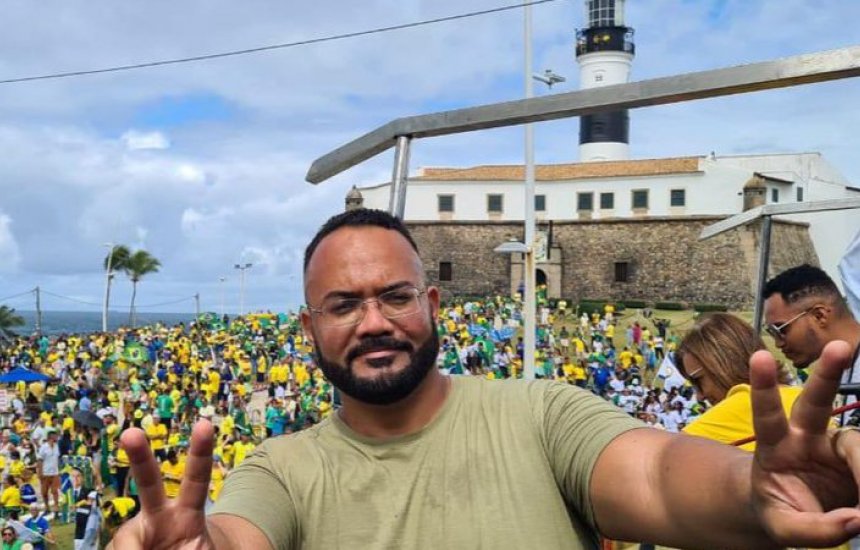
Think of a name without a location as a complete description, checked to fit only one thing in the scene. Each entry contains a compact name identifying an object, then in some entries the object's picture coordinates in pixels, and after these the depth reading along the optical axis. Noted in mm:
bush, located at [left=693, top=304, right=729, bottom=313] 40012
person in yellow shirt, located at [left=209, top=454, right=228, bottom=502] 11148
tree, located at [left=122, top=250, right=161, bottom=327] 57469
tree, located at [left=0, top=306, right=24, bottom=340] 52562
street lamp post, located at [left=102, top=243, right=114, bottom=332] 46500
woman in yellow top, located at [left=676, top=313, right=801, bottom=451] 2891
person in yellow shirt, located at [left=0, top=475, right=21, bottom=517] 10992
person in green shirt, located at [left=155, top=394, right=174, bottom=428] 16094
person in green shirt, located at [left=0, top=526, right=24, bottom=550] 9336
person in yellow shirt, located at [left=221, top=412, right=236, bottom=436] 14412
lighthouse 49000
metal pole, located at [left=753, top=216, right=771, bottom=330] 4254
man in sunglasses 3244
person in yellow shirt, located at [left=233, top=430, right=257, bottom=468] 11922
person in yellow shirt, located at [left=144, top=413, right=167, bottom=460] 13172
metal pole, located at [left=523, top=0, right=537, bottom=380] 13430
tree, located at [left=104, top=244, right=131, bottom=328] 56119
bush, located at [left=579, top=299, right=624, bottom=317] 40344
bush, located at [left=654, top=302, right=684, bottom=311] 42031
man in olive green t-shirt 1239
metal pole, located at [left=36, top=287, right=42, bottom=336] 35988
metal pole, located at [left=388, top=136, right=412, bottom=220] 3291
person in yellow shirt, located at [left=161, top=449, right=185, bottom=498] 10000
